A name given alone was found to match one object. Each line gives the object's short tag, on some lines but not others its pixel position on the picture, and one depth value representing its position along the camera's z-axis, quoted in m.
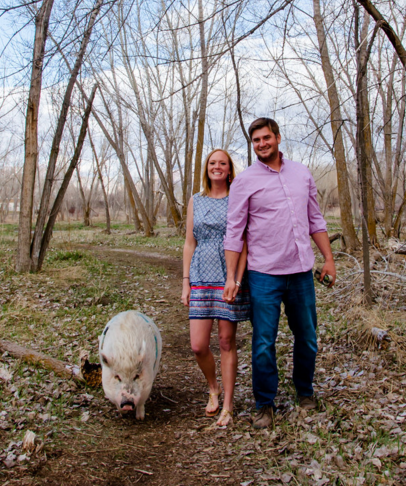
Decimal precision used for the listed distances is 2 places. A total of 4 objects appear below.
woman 3.64
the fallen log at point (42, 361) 4.70
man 3.38
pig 3.66
